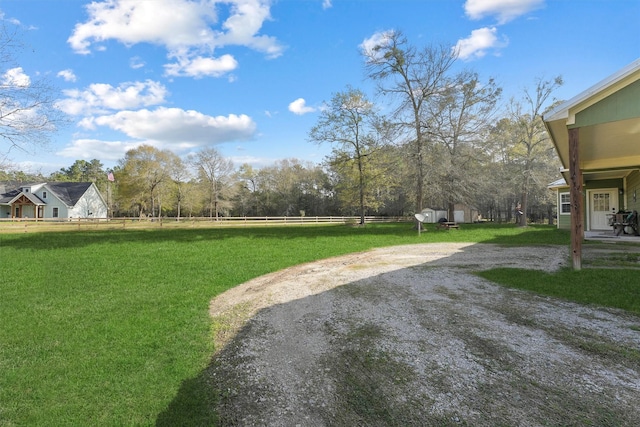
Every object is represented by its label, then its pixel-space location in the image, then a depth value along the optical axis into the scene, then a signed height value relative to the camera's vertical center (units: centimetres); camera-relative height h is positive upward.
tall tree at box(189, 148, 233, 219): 4388 +597
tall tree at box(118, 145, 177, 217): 3928 +530
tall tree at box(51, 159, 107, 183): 7122 +1072
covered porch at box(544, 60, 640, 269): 659 +207
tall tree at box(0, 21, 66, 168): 1124 +325
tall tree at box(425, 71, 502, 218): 1803 +483
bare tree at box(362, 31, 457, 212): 1770 +744
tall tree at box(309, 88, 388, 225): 2345 +665
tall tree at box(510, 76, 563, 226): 2288 +549
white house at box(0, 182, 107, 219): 3450 +184
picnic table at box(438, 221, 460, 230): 1895 -68
